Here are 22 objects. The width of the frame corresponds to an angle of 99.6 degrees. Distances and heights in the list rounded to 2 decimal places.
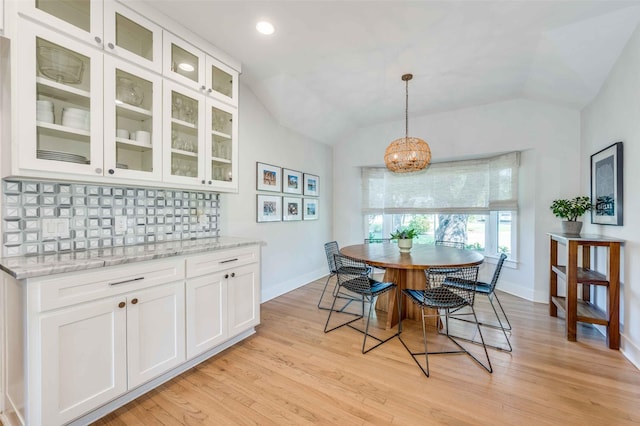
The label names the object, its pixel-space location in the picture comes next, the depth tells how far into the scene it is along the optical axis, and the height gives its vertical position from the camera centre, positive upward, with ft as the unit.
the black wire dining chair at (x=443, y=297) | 6.90 -2.25
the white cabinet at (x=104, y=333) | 4.40 -2.38
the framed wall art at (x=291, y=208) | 13.00 +0.19
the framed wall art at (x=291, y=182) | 13.00 +1.51
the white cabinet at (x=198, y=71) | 6.97 +4.04
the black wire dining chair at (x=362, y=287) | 8.21 -2.40
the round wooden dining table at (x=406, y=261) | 8.00 -1.50
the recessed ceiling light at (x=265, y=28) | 7.33 +5.11
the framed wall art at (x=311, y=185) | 14.58 +1.51
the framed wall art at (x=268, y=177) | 11.48 +1.53
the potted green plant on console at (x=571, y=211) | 9.39 +0.06
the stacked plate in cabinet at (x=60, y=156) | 4.99 +1.06
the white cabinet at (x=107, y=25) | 5.03 +3.88
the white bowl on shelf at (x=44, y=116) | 5.00 +1.79
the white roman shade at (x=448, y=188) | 12.84 +1.34
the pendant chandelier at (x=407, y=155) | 9.86 +2.12
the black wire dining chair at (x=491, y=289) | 7.78 -2.36
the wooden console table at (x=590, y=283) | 7.70 -2.14
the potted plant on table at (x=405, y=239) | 9.91 -0.99
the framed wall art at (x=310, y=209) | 14.49 +0.17
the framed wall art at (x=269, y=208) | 11.56 +0.17
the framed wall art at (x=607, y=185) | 7.92 +0.89
